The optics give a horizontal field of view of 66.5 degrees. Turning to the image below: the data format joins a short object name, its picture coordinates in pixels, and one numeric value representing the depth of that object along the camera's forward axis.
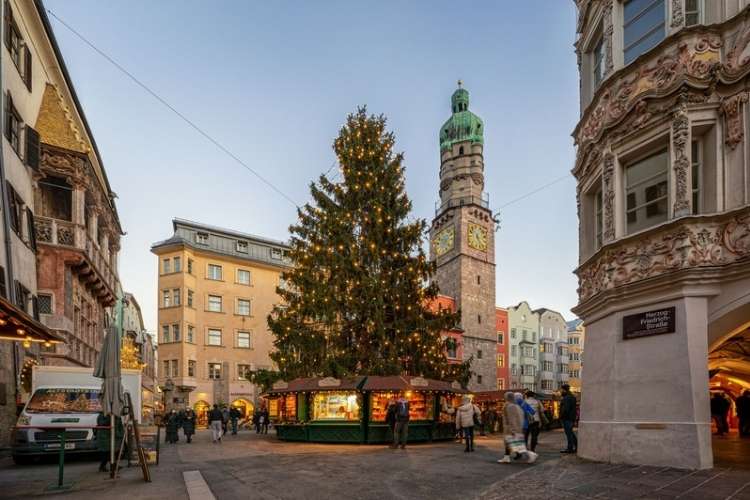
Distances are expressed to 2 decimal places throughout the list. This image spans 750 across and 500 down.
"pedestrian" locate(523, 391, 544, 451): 15.53
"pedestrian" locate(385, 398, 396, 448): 18.83
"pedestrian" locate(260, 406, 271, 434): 29.86
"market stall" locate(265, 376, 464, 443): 20.41
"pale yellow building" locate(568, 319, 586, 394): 97.75
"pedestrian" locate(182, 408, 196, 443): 23.27
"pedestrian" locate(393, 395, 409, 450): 18.22
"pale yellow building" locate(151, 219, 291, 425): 47.97
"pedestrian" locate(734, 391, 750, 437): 18.78
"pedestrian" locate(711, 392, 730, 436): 20.02
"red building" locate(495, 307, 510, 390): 76.31
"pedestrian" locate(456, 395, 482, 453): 16.70
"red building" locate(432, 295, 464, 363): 61.66
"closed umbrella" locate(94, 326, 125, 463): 10.98
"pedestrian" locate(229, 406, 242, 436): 29.03
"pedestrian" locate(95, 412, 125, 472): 12.47
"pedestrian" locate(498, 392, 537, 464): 12.87
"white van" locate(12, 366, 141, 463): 13.90
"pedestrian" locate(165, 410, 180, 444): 23.11
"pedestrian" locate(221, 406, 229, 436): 31.16
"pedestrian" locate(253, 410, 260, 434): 30.61
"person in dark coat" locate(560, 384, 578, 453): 14.82
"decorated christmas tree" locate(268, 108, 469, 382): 23.88
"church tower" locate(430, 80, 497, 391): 64.06
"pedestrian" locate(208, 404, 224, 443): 22.47
